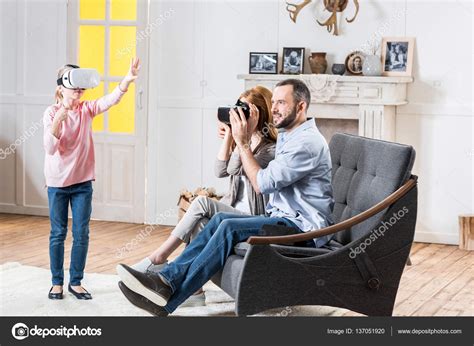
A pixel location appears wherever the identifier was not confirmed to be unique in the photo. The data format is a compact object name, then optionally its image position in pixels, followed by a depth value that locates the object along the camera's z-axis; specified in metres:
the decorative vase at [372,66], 6.44
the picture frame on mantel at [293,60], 6.69
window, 7.20
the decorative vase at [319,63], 6.57
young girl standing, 4.43
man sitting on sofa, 3.90
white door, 7.20
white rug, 4.34
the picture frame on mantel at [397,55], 6.48
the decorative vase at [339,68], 6.52
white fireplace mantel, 6.39
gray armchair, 3.75
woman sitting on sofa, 4.28
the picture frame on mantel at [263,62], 6.76
